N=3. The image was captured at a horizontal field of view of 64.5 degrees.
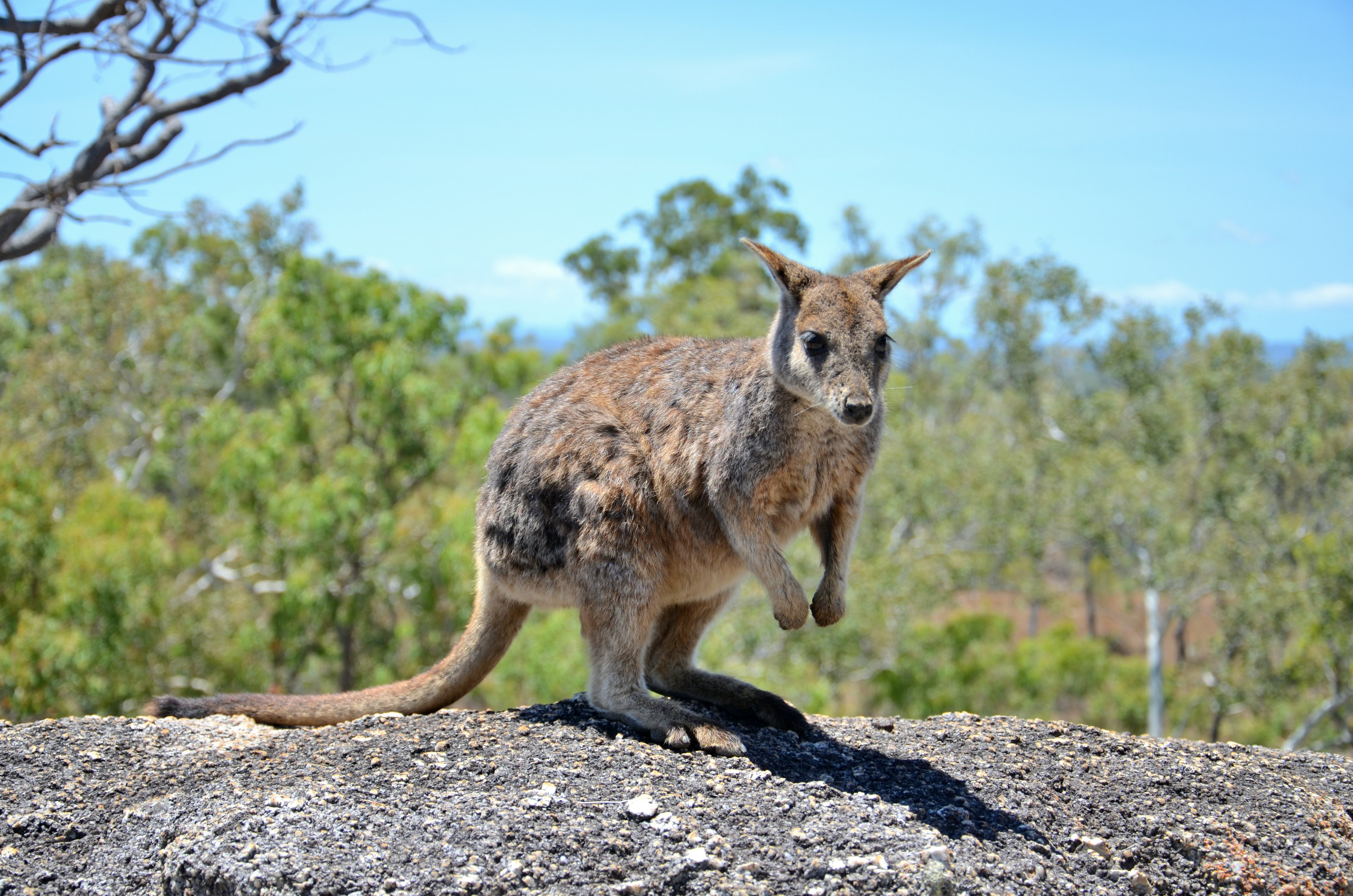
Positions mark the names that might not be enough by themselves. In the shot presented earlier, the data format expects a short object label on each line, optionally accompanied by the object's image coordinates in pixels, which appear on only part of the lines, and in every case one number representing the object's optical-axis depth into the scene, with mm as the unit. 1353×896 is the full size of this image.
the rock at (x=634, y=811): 4023
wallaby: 5164
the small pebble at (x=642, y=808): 4316
